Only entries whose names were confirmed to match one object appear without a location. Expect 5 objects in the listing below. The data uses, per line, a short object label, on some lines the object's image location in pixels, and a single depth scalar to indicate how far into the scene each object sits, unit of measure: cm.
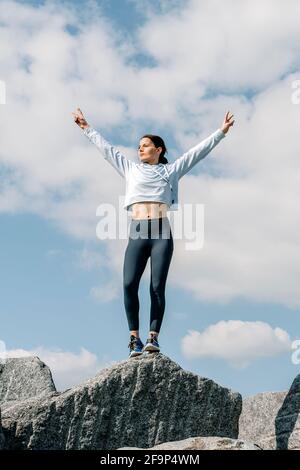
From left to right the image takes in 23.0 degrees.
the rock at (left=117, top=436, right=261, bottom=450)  653
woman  816
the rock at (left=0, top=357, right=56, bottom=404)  1052
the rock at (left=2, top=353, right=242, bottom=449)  776
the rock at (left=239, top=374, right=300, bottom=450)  865
